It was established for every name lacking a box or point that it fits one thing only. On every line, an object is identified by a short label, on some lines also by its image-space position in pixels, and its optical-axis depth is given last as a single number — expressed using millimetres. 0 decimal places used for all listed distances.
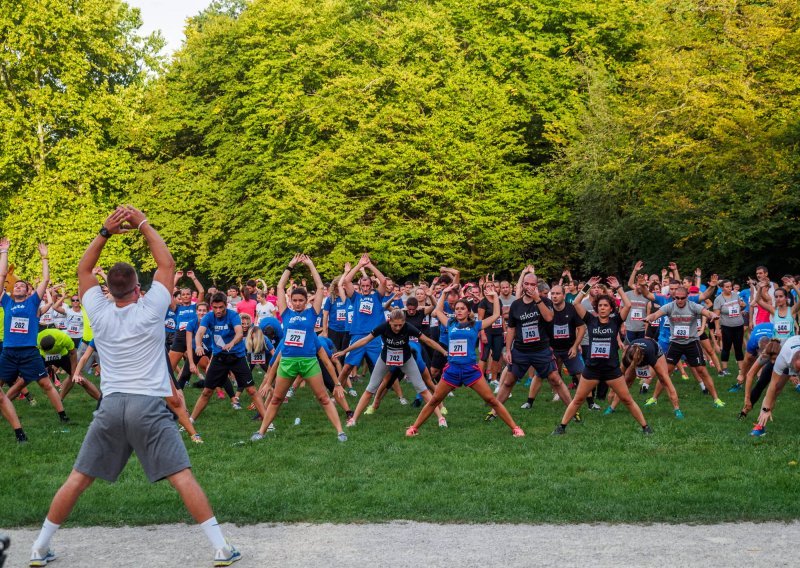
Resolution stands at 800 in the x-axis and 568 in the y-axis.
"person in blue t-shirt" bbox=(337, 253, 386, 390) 16734
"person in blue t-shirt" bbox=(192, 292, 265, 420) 13141
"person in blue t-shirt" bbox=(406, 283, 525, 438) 11984
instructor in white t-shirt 6445
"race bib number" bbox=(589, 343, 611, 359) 11883
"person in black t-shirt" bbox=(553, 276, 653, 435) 11891
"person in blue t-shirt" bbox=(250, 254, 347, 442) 11758
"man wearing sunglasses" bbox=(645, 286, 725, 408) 14922
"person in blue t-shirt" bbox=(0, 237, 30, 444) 9930
